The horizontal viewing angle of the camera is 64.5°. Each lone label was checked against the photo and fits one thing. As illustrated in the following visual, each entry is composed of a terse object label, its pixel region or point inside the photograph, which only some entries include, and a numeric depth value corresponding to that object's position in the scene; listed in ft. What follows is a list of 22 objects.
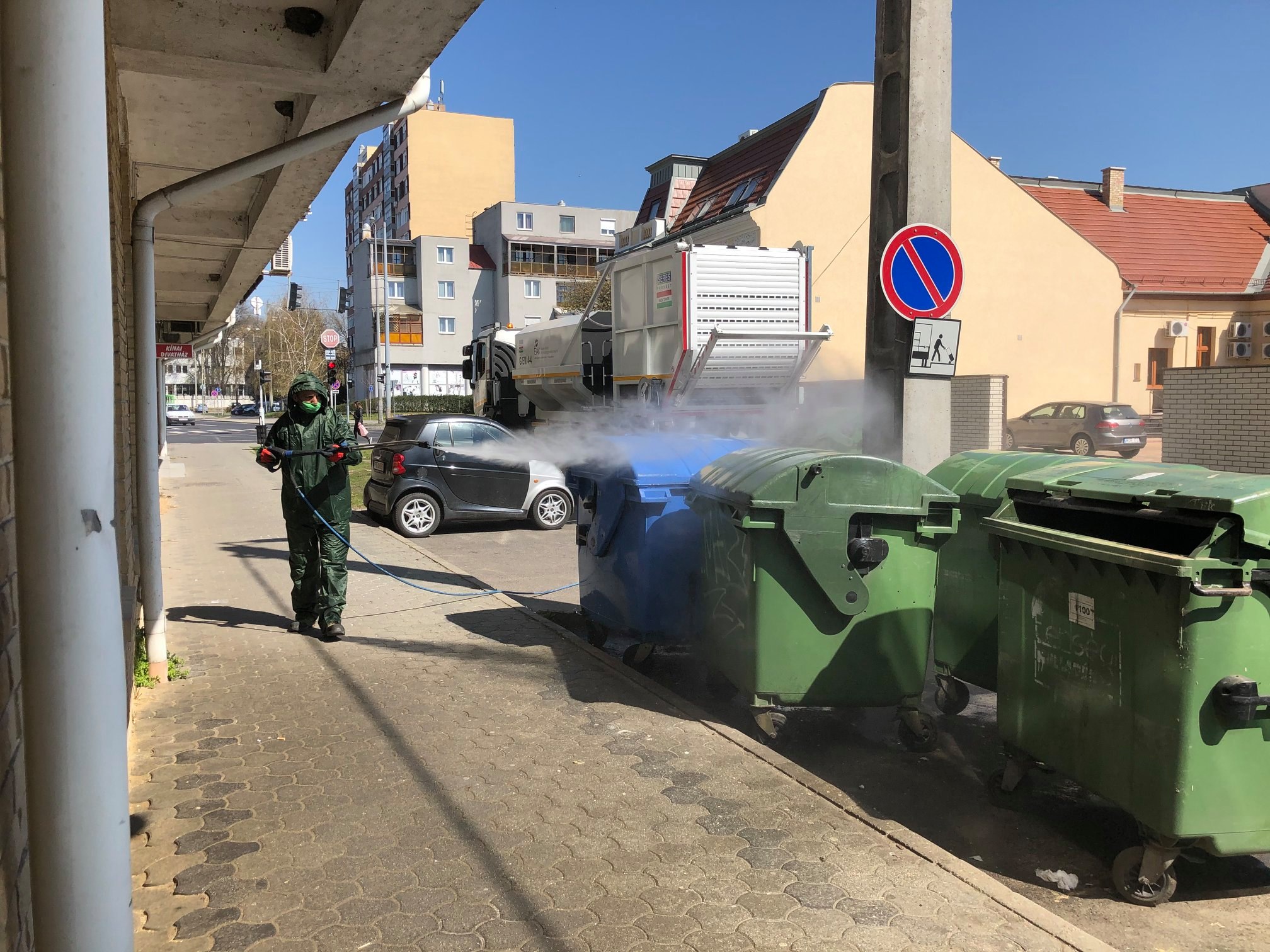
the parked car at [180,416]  208.44
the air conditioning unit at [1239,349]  109.40
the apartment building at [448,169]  258.57
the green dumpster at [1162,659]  11.12
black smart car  42.27
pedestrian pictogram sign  22.12
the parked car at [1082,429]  79.05
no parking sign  21.40
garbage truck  40.06
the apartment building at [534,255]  229.25
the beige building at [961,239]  86.84
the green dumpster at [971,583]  17.44
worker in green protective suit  22.79
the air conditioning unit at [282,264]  42.16
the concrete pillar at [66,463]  5.26
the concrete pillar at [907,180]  21.88
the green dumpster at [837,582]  15.96
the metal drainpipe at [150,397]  19.08
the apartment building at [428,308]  226.38
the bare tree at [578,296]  152.46
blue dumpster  19.89
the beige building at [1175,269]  104.17
